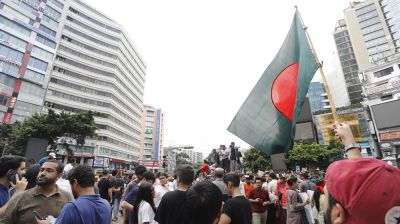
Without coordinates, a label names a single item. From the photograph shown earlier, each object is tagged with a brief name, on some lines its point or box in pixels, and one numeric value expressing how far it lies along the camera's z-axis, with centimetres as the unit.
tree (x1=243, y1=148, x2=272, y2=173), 4113
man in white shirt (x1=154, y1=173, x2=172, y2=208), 563
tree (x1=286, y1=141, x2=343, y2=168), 3853
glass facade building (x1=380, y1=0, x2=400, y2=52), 6297
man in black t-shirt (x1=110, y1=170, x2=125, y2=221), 940
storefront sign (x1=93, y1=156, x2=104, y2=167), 4565
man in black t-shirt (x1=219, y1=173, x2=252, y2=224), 318
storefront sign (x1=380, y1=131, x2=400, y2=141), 4000
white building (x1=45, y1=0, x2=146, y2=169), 4744
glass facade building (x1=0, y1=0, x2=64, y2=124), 3569
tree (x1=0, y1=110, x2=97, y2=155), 2661
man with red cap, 92
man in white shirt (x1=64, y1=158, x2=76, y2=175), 763
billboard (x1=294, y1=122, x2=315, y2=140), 4438
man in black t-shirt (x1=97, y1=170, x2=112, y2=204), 808
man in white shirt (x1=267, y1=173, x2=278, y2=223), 730
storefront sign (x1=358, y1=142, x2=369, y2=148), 5368
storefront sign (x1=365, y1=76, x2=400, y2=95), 4175
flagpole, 295
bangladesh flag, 490
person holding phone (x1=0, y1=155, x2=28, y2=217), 309
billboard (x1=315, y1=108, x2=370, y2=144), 5409
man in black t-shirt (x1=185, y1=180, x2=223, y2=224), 188
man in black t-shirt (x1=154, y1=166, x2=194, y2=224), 302
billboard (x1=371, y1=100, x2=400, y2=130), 3884
